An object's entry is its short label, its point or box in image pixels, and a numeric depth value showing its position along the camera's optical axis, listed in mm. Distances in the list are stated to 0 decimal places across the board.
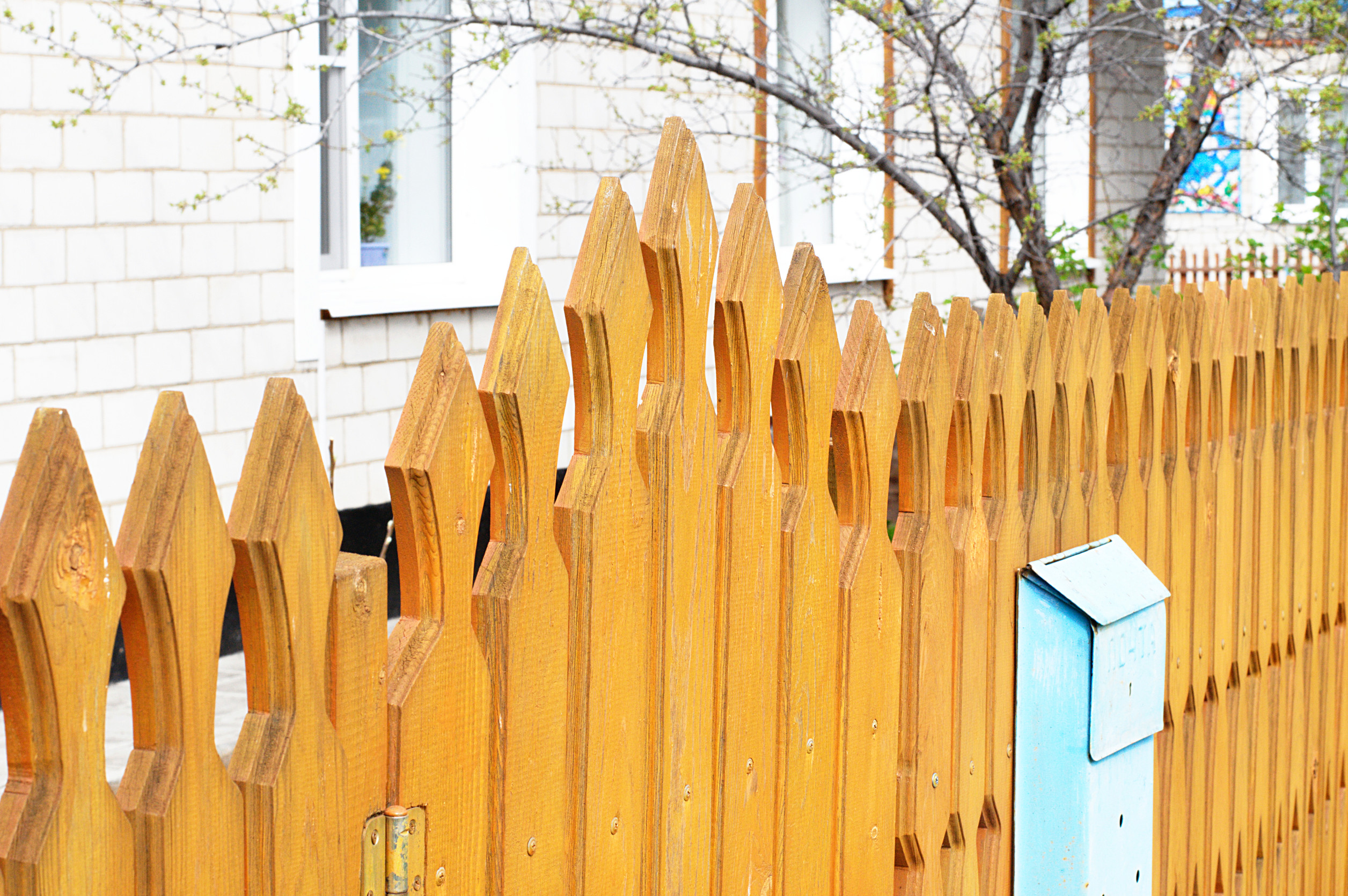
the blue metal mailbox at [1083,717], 2236
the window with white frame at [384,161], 7039
